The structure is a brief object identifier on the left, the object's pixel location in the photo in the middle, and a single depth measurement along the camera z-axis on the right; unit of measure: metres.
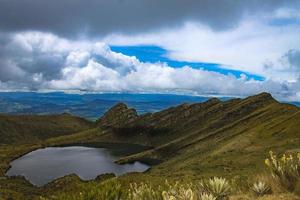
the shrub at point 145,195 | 18.37
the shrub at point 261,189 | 18.09
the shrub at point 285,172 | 18.34
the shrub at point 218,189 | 17.41
